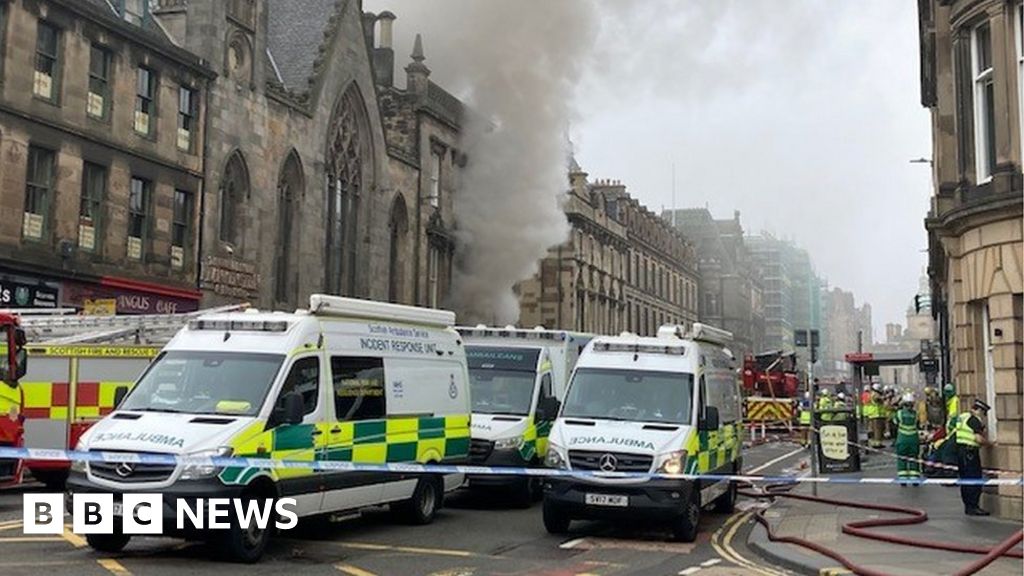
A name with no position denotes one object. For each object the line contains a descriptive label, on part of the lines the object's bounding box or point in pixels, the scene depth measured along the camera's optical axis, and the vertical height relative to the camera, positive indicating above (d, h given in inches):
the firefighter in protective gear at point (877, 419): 1161.4 -28.0
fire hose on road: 336.2 -64.6
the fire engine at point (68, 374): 663.1 +7.9
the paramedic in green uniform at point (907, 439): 746.8 -32.1
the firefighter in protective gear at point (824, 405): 837.8 -11.4
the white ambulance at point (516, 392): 605.0 -1.2
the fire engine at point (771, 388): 1476.4 +8.7
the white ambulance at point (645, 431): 469.1 -19.1
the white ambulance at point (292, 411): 374.3 -9.8
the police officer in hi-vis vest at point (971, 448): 566.3 -29.3
